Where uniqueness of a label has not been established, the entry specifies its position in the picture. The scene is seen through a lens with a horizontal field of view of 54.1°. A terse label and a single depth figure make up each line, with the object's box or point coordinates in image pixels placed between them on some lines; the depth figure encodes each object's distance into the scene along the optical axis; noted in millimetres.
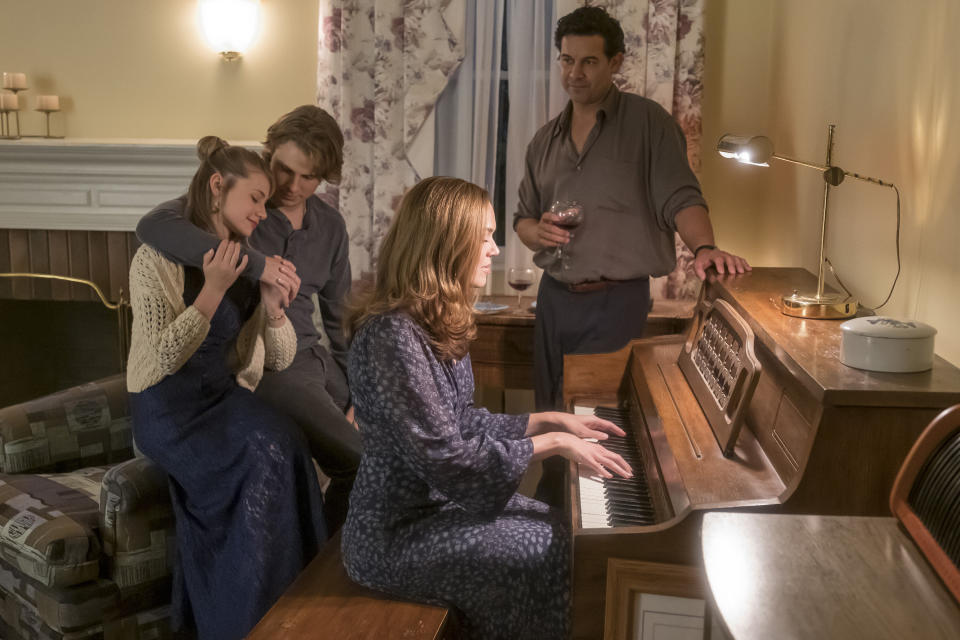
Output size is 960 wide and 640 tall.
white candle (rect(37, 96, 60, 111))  3676
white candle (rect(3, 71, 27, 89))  3633
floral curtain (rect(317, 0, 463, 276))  3467
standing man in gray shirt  2773
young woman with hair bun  2236
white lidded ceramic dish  1441
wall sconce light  3619
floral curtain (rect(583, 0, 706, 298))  3271
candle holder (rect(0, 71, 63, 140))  3643
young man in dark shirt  2338
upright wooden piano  1354
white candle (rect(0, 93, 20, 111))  3656
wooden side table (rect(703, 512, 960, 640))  875
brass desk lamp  1908
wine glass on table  3217
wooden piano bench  1653
